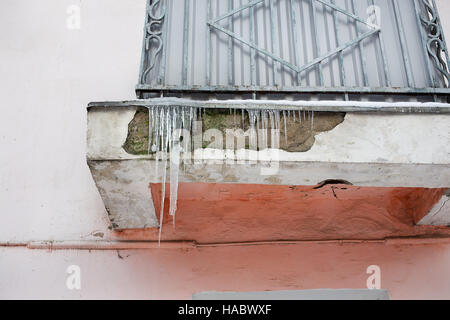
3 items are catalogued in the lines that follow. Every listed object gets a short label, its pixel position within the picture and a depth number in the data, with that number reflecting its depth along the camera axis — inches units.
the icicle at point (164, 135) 128.2
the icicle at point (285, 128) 129.6
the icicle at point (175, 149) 128.0
